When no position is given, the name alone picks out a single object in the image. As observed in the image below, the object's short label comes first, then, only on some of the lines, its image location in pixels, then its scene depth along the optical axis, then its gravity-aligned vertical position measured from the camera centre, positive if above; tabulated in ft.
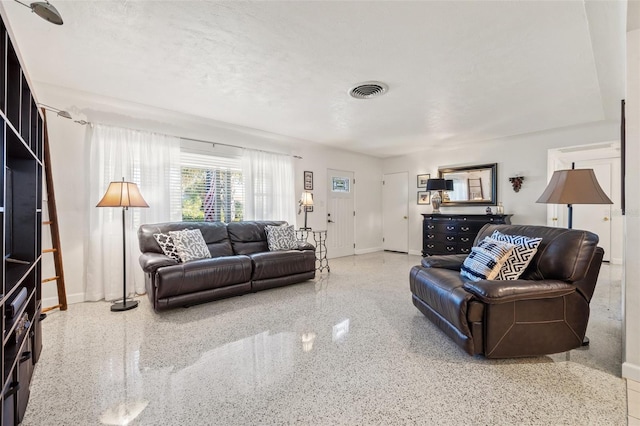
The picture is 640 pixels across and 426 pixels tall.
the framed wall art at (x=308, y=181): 18.35 +1.92
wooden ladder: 9.91 -0.62
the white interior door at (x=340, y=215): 20.04 -0.29
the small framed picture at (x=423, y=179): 20.76 +2.23
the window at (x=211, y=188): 13.75 +1.16
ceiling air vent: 9.90 +4.32
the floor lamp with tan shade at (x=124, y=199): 9.87 +0.44
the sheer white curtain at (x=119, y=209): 11.12 +0.71
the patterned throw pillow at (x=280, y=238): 13.75 -1.30
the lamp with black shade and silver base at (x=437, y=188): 17.83 +1.38
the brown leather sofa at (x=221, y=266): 9.67 -2.09
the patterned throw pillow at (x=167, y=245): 11.03 -1.28
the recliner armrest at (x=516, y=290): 6.15 -1.73
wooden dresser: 16.56 -1.23
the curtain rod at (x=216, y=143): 13.64 +3.43
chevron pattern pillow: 7.24 -1.24
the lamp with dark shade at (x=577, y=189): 7.24 +0.51
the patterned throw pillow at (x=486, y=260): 7.29 -1.32
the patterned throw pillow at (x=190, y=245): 11.09 -1.31
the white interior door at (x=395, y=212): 22.06 -0.13
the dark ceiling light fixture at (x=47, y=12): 4.65 +3.30
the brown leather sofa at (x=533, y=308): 6.28 -2.17
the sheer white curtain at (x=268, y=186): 15.49 +1.39
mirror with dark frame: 17.65 +1.58
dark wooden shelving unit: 3.99 -0.37
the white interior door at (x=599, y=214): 16.26 -0.27
